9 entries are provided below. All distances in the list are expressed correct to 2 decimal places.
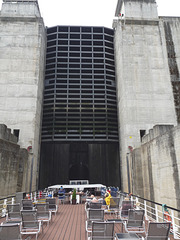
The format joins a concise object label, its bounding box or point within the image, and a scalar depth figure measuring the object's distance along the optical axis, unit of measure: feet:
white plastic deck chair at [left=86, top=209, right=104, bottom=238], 20.99
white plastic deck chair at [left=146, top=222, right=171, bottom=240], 14.57
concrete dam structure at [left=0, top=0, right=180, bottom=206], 81.76
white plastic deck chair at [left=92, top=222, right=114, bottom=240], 14.48
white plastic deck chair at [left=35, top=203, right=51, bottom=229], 23.04
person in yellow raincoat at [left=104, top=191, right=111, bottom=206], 29.34
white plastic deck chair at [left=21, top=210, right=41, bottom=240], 19.10
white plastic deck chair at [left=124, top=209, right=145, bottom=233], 19.10
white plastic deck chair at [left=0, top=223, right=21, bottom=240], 13.89
